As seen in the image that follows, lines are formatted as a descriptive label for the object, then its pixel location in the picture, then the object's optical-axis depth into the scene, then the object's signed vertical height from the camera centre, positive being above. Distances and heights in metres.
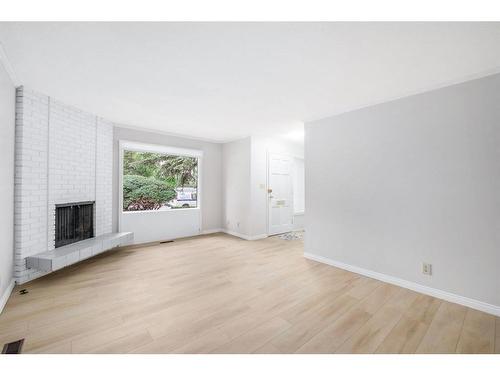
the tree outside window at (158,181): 4.49 +0.22
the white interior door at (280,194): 5.23 -0.08
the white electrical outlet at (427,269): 2.42 -0.89
